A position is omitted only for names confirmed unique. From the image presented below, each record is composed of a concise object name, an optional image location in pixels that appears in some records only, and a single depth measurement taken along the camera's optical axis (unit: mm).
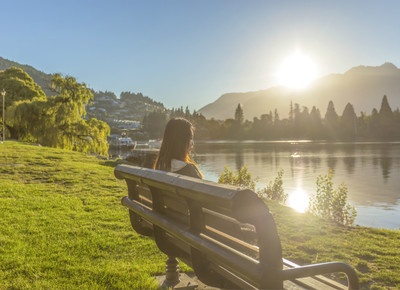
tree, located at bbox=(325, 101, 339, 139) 118562
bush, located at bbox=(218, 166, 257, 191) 14337
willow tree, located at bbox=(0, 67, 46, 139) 35125
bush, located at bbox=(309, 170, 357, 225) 9930
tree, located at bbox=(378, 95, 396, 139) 112250
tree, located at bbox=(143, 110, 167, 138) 175925
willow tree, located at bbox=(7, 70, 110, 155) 29000
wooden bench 1562
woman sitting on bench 3297
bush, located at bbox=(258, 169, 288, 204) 14227
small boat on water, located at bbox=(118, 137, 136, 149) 86319
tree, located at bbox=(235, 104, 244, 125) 148125
